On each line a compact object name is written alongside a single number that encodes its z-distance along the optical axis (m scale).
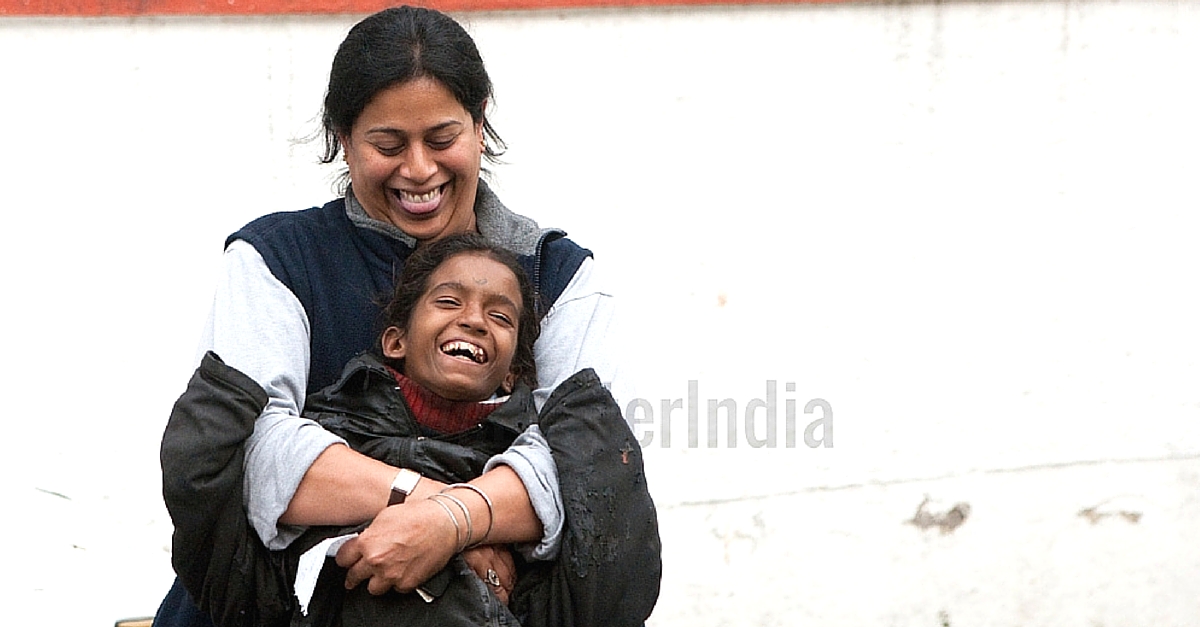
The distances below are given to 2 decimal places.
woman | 4.78
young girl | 4.80
